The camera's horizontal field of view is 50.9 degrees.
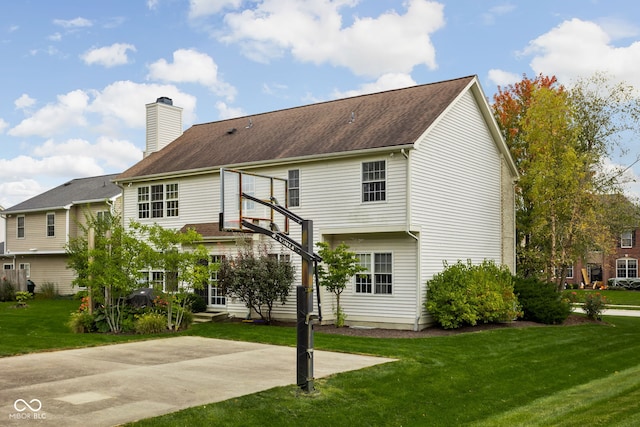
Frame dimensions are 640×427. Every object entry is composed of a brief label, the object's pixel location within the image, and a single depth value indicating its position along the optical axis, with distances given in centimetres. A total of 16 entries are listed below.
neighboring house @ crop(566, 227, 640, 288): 5725
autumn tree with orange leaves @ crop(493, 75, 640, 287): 2634
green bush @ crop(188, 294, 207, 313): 2380
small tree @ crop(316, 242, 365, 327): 2000
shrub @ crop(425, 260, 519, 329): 2012
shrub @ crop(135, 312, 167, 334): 1942
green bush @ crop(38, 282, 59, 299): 3716
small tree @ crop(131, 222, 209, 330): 1991
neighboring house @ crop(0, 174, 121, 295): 3791
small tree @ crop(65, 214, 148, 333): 1947
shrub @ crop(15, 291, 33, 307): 3005
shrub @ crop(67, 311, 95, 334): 1984
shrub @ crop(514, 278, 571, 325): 2281
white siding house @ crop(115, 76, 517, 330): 2073
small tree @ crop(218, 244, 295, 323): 2117
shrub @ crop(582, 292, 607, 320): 2492
